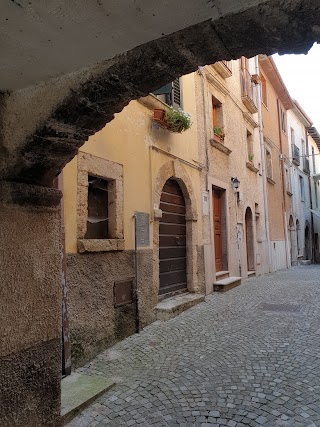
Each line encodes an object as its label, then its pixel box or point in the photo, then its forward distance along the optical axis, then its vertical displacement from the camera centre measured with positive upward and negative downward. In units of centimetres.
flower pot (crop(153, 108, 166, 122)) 588 +209
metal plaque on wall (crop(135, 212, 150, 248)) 518 +24
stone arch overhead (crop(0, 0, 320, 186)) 137 +81
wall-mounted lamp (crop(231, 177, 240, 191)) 980 +162
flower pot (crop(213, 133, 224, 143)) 885 +260
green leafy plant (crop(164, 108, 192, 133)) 609 +209
